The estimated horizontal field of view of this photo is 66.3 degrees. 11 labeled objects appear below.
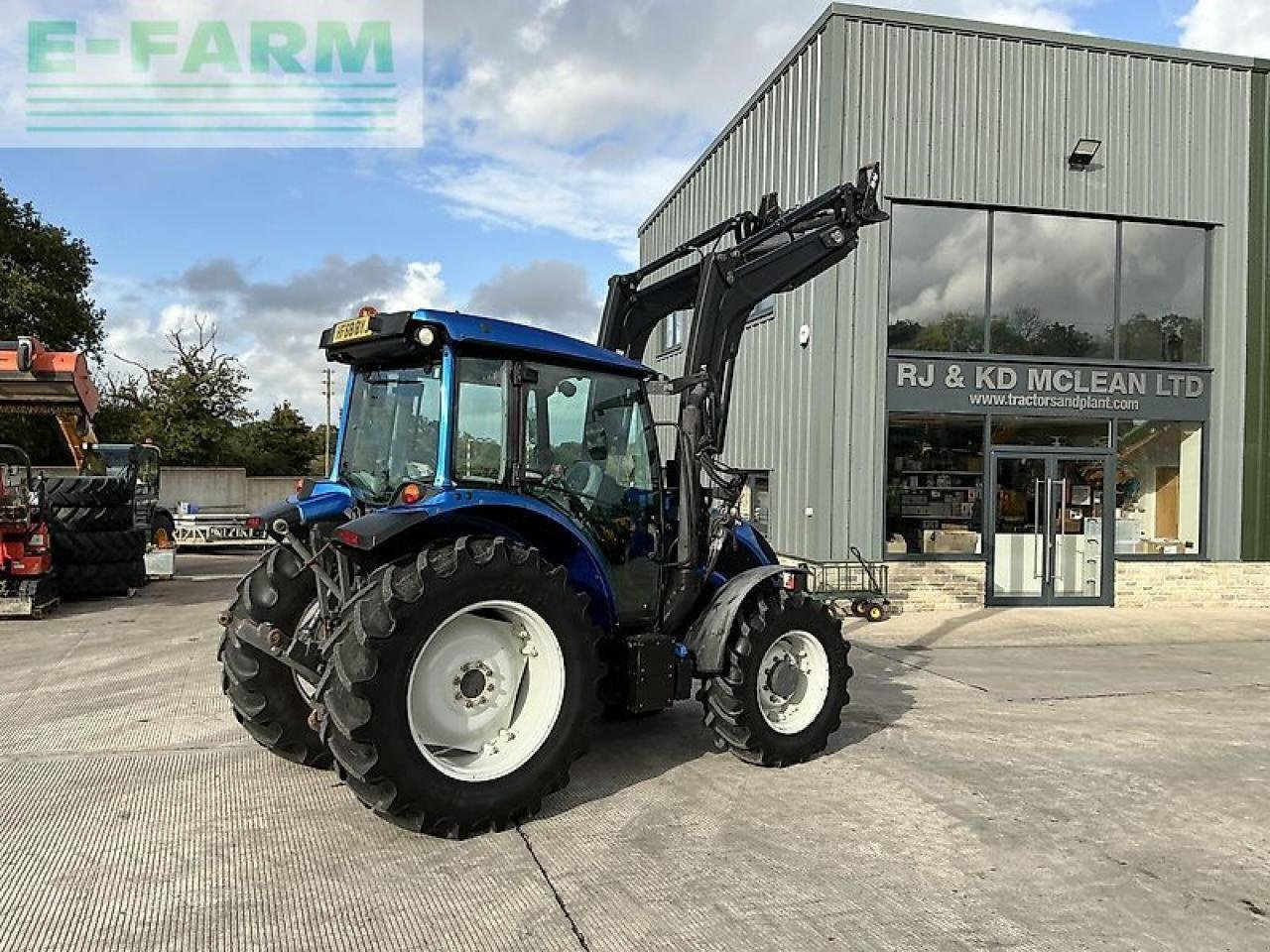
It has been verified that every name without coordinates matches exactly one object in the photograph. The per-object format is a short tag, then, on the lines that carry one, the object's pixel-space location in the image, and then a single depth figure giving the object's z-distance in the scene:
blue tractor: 4.32
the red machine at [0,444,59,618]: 10.78
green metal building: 12.34
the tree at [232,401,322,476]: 34.97
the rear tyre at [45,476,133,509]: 12.63
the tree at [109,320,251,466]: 32.69
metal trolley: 11.73
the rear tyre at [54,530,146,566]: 12.38
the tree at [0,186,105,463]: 23.14
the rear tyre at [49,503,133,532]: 12.48
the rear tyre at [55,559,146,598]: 12.45
